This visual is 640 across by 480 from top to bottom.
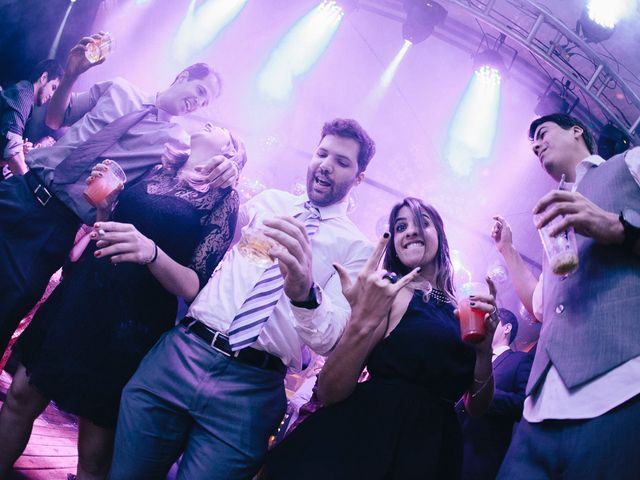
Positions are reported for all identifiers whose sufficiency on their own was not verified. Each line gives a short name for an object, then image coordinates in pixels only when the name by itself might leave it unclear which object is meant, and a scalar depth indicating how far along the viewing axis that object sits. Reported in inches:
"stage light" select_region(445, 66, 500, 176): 297.6
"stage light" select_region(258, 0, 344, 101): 278.5
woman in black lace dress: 67.7
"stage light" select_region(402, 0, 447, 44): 235.5
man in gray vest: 43.9
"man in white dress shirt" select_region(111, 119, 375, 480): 57.0
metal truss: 199.7
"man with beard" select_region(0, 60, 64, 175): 114.0
